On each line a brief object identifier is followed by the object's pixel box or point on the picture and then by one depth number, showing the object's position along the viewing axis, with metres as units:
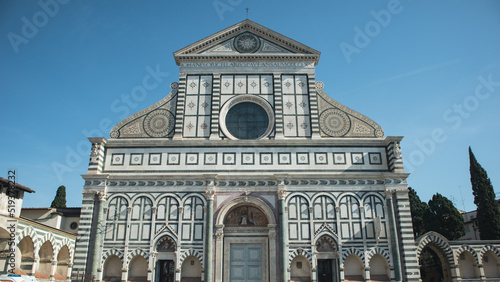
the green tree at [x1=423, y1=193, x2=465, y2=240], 32.66
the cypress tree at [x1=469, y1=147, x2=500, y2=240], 29.44
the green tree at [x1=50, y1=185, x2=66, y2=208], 32.47
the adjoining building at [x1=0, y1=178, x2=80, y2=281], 17.61
